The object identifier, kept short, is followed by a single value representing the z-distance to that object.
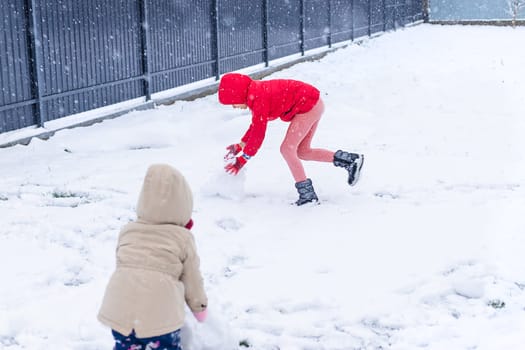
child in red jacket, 5.92
